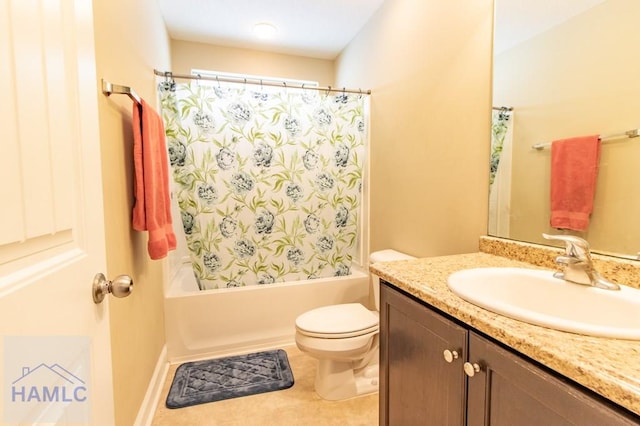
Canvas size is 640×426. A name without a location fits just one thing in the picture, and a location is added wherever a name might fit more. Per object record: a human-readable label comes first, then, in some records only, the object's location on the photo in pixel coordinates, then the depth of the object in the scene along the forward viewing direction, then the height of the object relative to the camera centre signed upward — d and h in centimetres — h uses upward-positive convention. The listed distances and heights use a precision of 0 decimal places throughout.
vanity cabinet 54 -44
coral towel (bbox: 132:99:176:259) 129 +6
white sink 63 -29
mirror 90 +29
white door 41 -4
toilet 156 -81
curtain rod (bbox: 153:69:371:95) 194 +78
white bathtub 205 -85
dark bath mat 168 -114
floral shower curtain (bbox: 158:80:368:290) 198 +11
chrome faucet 83 -22
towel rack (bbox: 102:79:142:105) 108 +39
